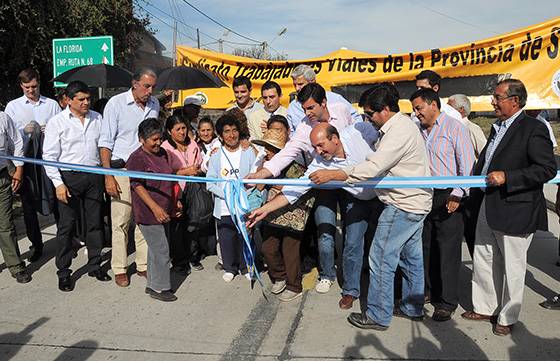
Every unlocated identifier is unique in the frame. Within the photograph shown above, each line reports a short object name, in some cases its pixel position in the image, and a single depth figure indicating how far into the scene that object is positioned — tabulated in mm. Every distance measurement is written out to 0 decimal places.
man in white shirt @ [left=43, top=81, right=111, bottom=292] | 4406
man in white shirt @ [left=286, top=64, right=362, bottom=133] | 4973
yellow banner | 6688
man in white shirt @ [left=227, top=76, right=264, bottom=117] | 5430
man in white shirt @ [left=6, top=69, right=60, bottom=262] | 5188
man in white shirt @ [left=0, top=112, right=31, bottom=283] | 4523
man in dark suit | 3186
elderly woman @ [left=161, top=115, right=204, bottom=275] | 4738
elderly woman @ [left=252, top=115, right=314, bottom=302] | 4059
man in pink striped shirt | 3666
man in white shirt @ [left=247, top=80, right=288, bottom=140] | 5195
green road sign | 8023
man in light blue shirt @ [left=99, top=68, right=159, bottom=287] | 4559
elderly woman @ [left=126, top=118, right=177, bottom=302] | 4055
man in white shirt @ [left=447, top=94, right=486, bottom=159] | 4465
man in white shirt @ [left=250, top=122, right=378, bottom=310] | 3629
